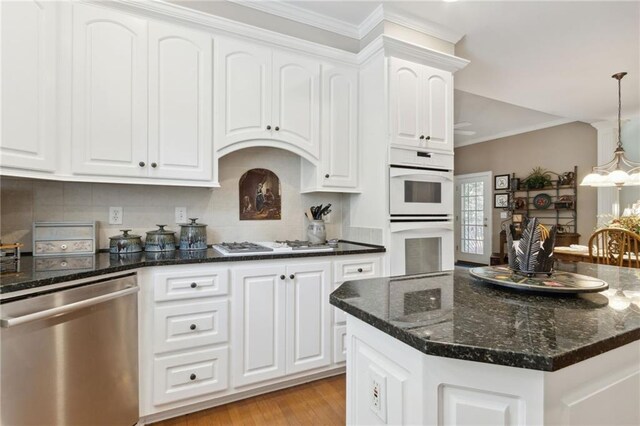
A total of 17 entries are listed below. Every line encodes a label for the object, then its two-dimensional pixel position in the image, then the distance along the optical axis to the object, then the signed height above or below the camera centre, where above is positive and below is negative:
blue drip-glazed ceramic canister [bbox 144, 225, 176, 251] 2.08 -0.18
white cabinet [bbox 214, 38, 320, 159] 2.18 +0.82
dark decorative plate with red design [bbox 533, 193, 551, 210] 5.45 +0.22
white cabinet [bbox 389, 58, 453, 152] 2.42 +0.84
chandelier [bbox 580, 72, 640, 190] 3.26 +0.37
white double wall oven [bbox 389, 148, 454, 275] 2.42 +0.02
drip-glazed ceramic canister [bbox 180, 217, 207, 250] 2.17 -0.15
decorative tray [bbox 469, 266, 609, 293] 1.00 -0.23
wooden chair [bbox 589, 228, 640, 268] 2.71 -0.28
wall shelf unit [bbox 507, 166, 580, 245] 5.17 +0.18
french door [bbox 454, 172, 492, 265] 6.45 -0.06
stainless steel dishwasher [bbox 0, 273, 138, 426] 1.23 -0.61
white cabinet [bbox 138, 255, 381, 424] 1.77 -0.70
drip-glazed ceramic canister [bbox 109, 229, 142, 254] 1.97 -0.18
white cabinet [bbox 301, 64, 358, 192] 2.52 +0.62
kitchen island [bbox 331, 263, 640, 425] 0.67 -0.33
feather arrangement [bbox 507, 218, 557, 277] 1.14 -0.12
